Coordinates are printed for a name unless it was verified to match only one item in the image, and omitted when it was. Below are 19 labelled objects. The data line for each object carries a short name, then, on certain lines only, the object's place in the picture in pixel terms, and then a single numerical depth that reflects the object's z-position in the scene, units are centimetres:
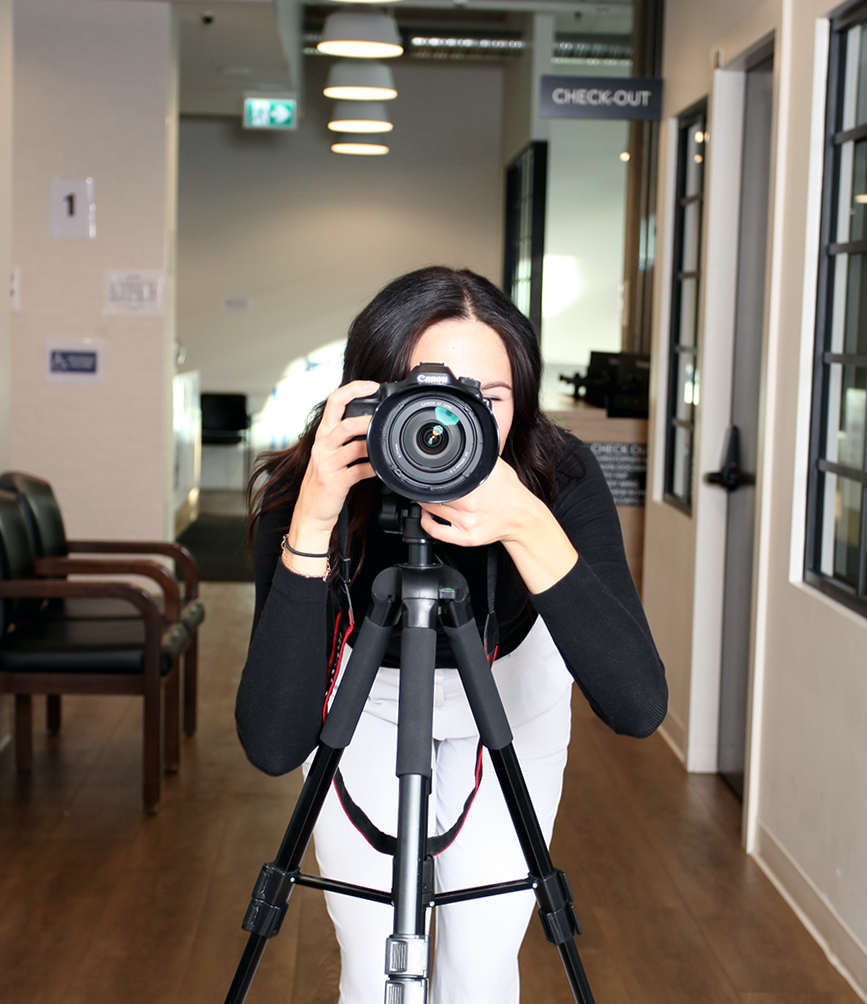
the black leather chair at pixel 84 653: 291
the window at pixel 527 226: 765
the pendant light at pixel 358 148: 798
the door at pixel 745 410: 314
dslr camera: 101
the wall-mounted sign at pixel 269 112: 720
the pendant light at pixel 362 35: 510
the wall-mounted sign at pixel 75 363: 513
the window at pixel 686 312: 359
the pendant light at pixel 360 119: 722
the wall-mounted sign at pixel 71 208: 502
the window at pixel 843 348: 234
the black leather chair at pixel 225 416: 910
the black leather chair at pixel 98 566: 320
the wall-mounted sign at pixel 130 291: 509
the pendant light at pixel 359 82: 630
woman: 113
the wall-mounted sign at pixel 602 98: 380
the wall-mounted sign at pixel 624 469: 454
